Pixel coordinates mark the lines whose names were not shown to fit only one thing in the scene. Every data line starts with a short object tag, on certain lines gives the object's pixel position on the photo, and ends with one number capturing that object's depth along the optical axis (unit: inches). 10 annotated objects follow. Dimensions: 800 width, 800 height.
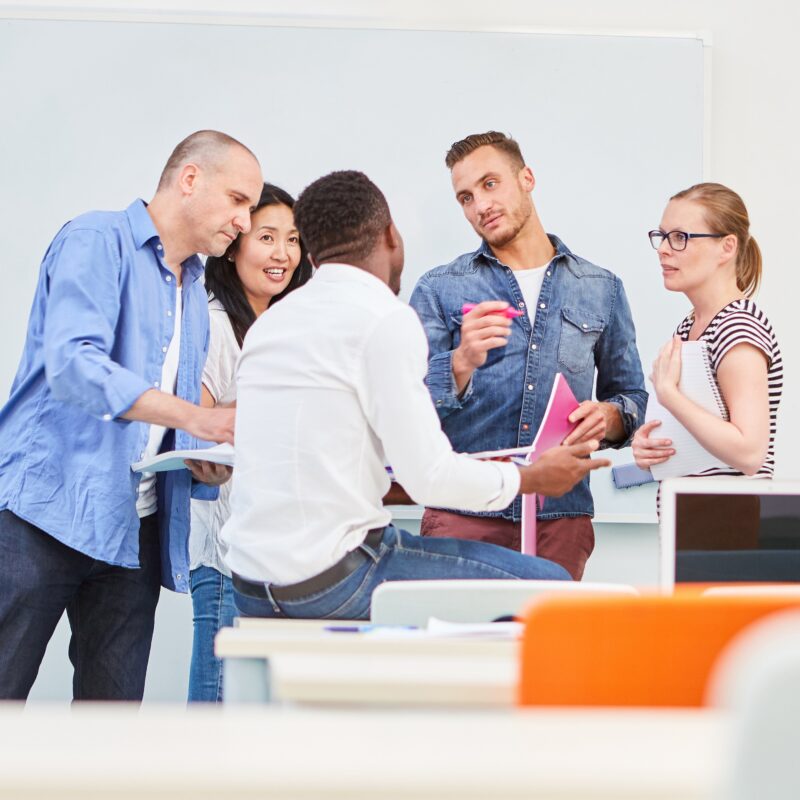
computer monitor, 181.4
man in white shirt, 193.3
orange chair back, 103.9
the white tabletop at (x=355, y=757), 53.6
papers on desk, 171.6
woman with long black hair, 234.1
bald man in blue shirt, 207.2
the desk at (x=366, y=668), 115.9
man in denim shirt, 226.9
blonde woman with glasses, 211.9
